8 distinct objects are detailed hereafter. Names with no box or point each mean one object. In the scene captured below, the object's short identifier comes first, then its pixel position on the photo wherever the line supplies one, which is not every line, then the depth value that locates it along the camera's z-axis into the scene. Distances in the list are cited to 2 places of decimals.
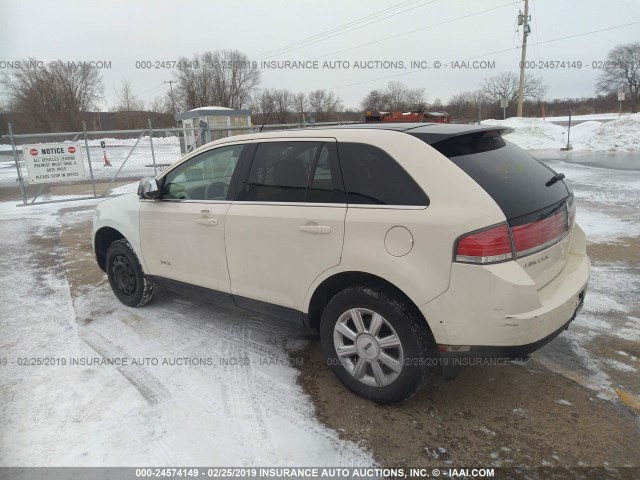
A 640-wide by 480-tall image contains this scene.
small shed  17.47
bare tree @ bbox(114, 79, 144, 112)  55.96
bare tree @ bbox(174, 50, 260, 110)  55.59
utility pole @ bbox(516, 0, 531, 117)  28.22
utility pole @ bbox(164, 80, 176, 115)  60.75
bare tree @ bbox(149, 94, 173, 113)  62.41
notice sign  11.23
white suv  2.46
